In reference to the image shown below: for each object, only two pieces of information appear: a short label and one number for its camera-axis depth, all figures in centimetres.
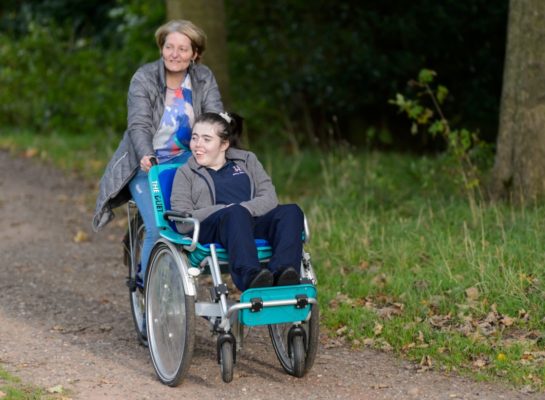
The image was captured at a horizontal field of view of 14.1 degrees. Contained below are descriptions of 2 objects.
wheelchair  1108
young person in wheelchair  1120
